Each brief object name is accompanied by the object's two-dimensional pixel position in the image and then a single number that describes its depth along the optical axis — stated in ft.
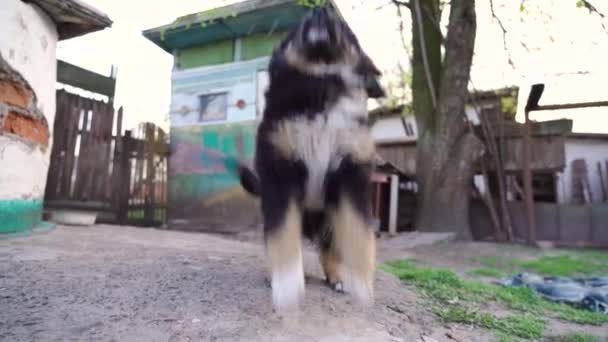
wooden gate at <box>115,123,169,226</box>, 26.48
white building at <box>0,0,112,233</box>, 12.52
